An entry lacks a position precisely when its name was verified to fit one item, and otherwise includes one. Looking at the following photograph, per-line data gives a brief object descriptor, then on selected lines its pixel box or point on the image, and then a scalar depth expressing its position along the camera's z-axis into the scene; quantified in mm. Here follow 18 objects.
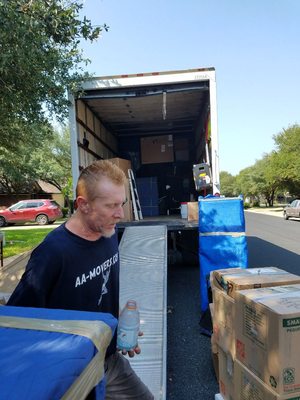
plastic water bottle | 2034
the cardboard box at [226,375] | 2684
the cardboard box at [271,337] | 2100
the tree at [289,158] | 37744
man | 1657
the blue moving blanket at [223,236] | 5020
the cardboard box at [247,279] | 2855
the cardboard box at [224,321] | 2744
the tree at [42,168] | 26250
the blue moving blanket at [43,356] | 911
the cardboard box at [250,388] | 2133
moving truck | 6750
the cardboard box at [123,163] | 7683
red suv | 22781
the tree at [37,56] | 5891
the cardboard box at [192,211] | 6804
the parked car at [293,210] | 25125
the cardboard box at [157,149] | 11234
